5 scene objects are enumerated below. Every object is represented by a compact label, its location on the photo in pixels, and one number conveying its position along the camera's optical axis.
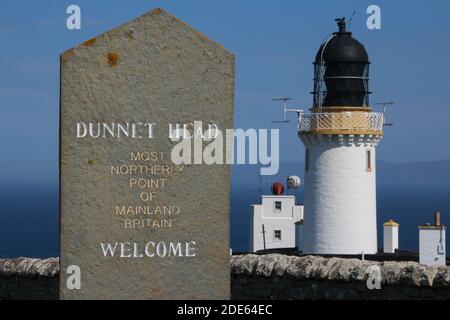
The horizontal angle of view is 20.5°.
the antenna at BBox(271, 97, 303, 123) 35.74
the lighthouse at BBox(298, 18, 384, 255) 33.78
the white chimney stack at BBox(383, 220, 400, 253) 38.00
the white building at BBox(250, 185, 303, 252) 45.34
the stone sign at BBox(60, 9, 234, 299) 12.71
